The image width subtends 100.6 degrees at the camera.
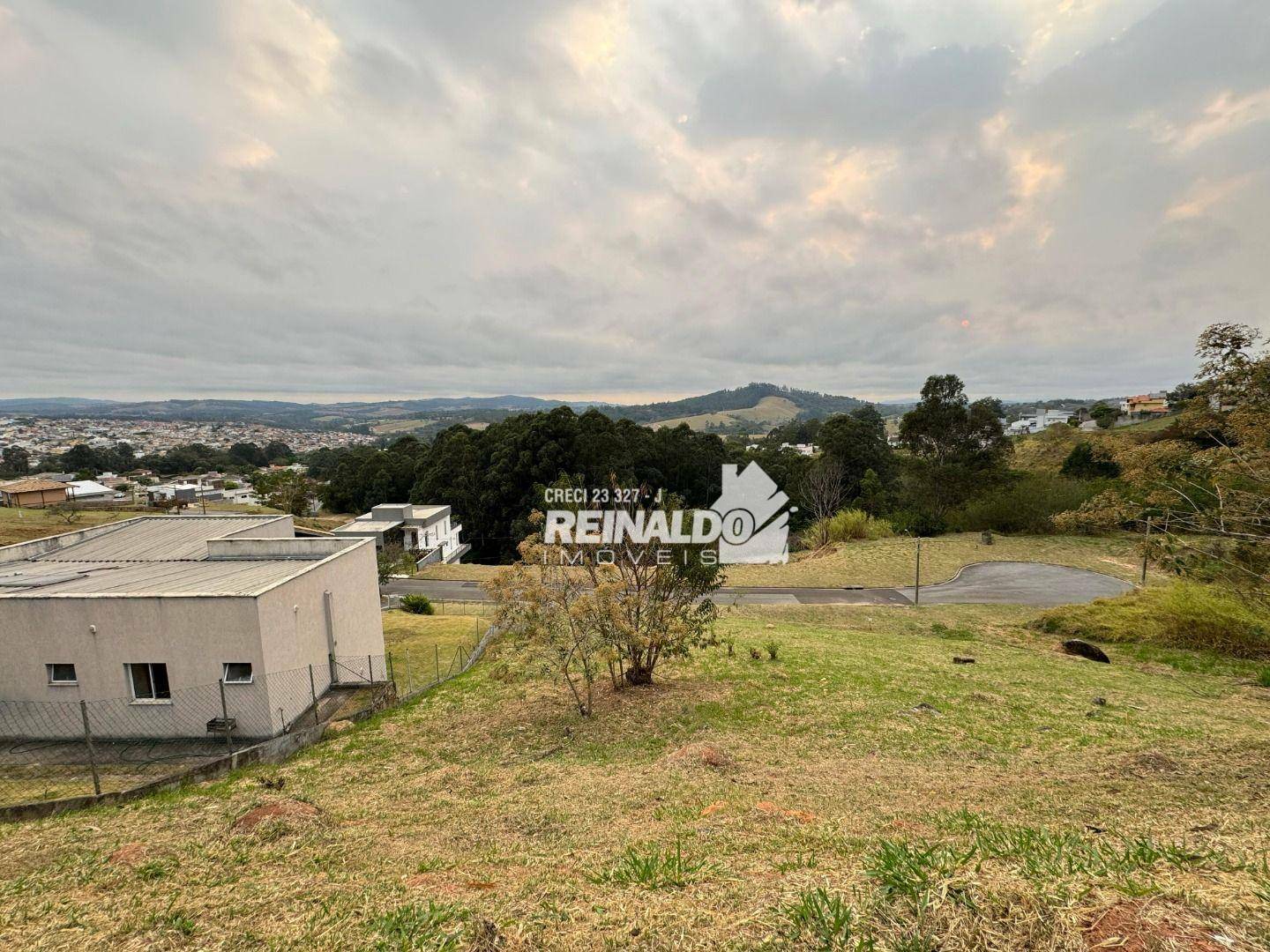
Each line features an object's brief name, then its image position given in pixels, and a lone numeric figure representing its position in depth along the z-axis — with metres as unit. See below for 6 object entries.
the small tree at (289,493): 52.09
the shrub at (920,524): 37.09
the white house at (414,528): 37.75
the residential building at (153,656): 10.87
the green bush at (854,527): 36.69
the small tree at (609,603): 10.84
